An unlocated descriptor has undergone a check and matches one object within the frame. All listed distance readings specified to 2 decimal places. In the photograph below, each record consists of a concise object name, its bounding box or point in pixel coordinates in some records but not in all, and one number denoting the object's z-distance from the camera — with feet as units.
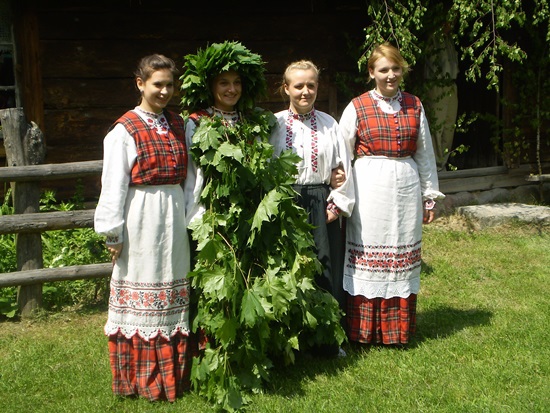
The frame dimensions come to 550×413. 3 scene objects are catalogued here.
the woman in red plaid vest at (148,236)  11.53
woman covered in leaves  11.71
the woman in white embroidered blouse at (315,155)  13.17
